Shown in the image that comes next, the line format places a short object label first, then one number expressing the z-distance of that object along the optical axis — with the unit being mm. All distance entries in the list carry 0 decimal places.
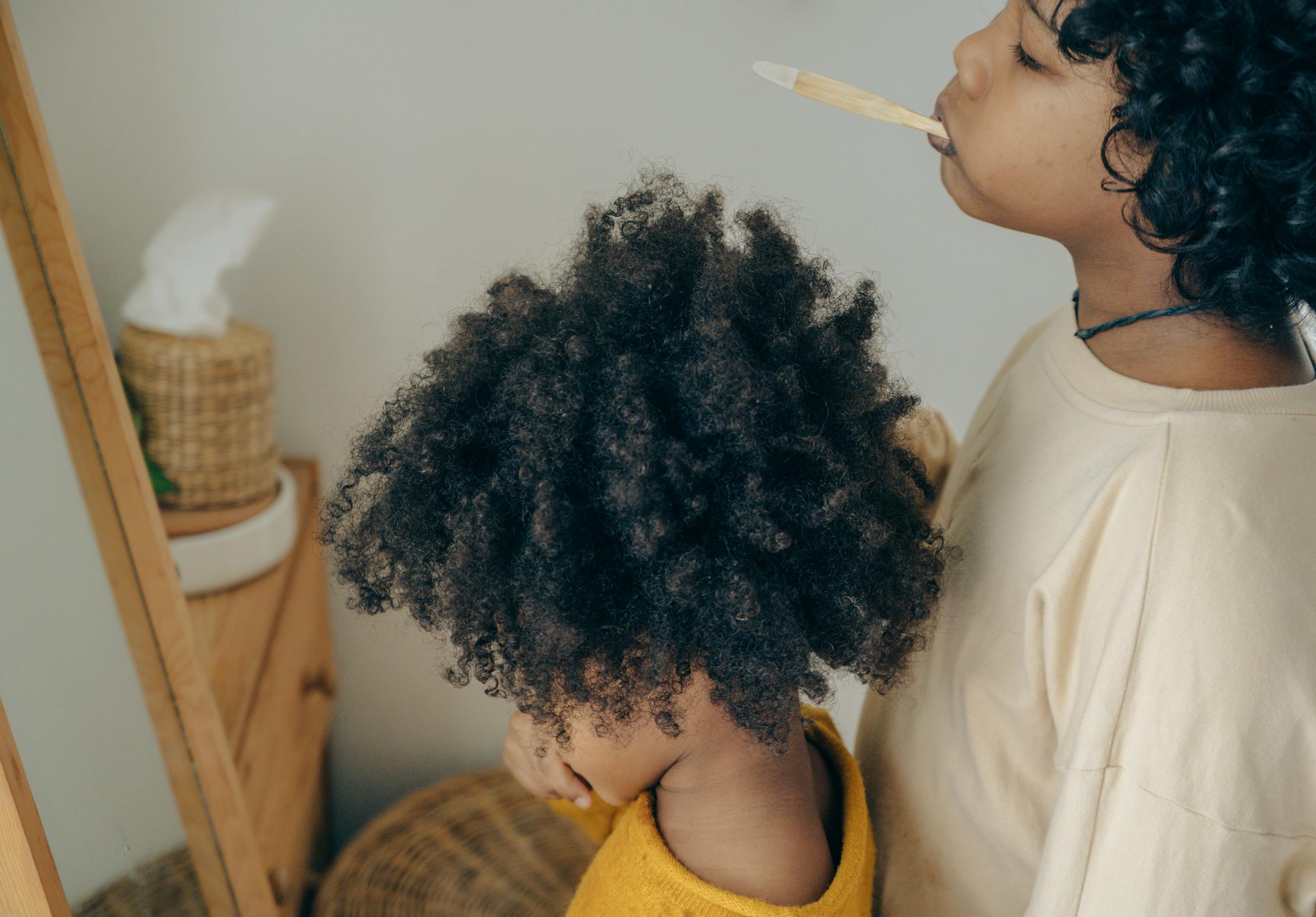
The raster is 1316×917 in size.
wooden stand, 987
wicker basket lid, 1214
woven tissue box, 922
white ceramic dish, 991
